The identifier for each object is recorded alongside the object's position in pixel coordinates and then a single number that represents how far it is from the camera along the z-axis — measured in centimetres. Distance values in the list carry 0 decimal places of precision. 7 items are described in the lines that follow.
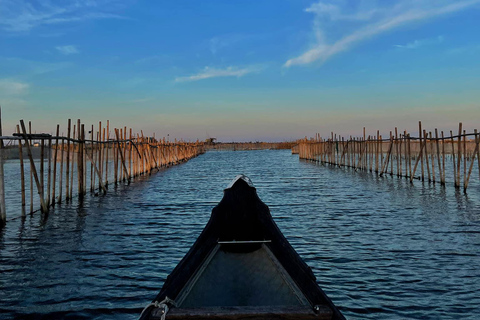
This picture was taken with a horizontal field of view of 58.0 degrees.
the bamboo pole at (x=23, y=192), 1110
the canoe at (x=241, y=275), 326
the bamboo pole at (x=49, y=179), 1277
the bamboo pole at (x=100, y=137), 1869
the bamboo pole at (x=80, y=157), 1511
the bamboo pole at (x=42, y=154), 1184
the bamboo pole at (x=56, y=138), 1314
